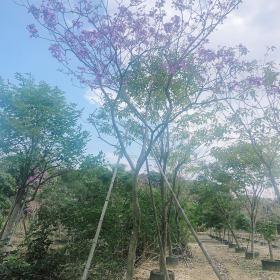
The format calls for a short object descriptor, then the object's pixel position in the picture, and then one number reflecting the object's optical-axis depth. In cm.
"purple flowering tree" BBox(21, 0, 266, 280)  477
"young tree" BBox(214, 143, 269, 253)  1077
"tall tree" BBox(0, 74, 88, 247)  756
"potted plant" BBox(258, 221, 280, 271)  851
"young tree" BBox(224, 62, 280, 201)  693
